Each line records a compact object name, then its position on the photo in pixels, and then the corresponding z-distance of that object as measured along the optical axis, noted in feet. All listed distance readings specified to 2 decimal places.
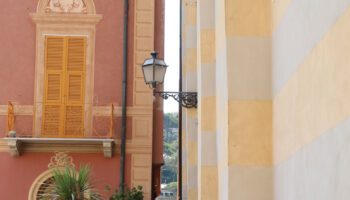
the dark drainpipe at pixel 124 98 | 46.19
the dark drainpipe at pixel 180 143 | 47.67
